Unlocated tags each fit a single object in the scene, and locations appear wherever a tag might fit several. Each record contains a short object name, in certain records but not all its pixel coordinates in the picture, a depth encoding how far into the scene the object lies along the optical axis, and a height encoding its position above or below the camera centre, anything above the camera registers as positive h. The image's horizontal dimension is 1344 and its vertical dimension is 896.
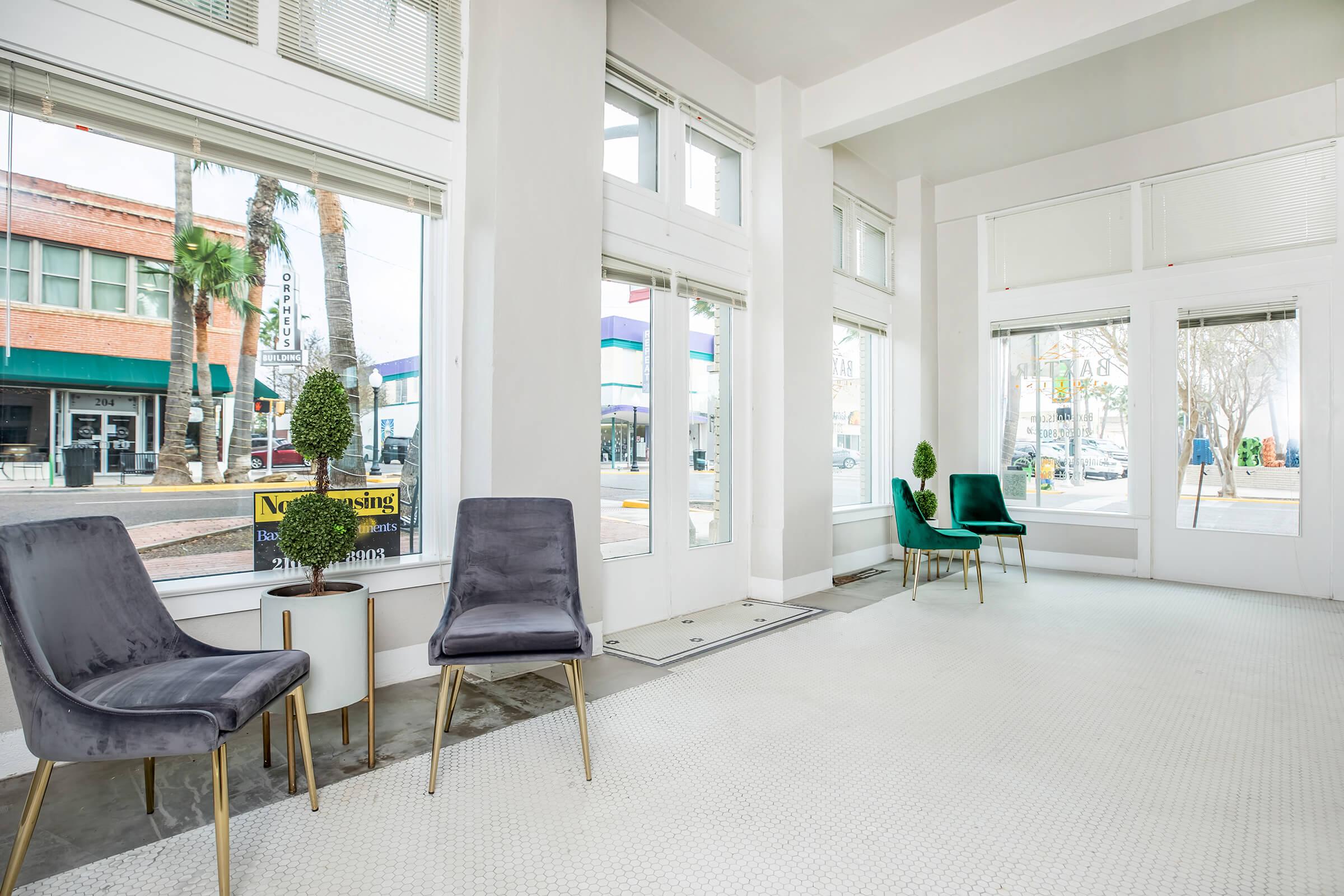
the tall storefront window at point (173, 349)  2.50 +0.42
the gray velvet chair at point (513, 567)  2.65 -0.49
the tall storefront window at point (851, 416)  6.46 +0.35
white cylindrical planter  2.41 -0.67
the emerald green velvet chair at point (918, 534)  5.32 -0.65
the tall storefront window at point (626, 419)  4.39 +0.21
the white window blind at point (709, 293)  4.84 +1.16
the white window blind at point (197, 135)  2.44 +1.27
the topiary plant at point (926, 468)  6.08 -0.15
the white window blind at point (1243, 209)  5.41 +2.02
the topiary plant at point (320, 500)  2.50 -0.19
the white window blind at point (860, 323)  6.34 +1.23
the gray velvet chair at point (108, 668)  1.62 -0.61
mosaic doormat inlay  3.92 -1.15
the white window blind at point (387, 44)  3.04 +1.92
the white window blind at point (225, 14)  2.69 +1.76
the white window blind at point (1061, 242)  6.29 +2.01
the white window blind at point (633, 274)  4.30 +1.15
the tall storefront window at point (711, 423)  4.99 +0.21
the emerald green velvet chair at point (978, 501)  6.30 -0.45
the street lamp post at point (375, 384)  3.38 +0.33
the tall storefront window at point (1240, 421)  5.49 +0.26
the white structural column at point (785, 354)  5.26 +0.76
